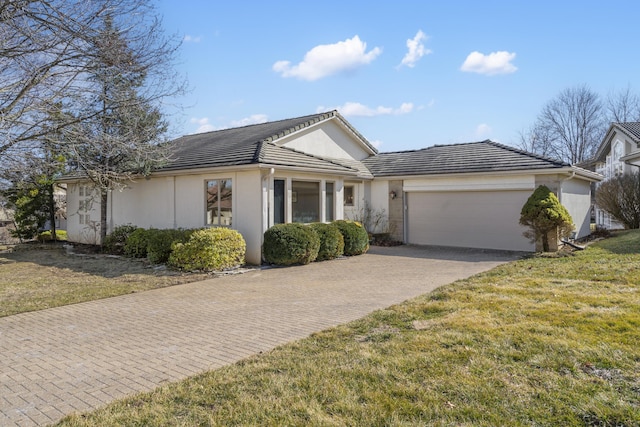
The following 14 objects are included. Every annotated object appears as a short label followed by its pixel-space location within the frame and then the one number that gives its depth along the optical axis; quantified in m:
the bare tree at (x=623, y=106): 47.28
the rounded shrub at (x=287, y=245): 12.71
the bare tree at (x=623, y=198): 20.28
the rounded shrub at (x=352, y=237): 15.17
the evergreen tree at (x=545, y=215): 13.40
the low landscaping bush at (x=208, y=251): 11.90
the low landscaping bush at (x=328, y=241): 14.02
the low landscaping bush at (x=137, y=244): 14.40
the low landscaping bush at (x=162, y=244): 13.11
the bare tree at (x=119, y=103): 9.45
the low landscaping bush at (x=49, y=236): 21.00
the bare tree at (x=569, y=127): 49.97
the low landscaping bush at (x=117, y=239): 16.31
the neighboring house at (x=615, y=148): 25.50
